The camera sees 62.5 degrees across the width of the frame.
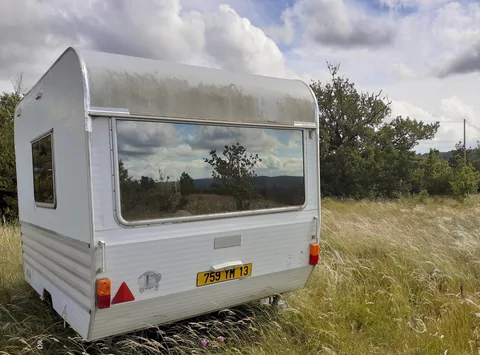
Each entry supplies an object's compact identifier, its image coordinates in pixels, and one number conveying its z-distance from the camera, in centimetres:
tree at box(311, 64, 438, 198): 2261
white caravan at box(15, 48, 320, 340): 292
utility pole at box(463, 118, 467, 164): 4136
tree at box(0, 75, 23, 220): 1038
